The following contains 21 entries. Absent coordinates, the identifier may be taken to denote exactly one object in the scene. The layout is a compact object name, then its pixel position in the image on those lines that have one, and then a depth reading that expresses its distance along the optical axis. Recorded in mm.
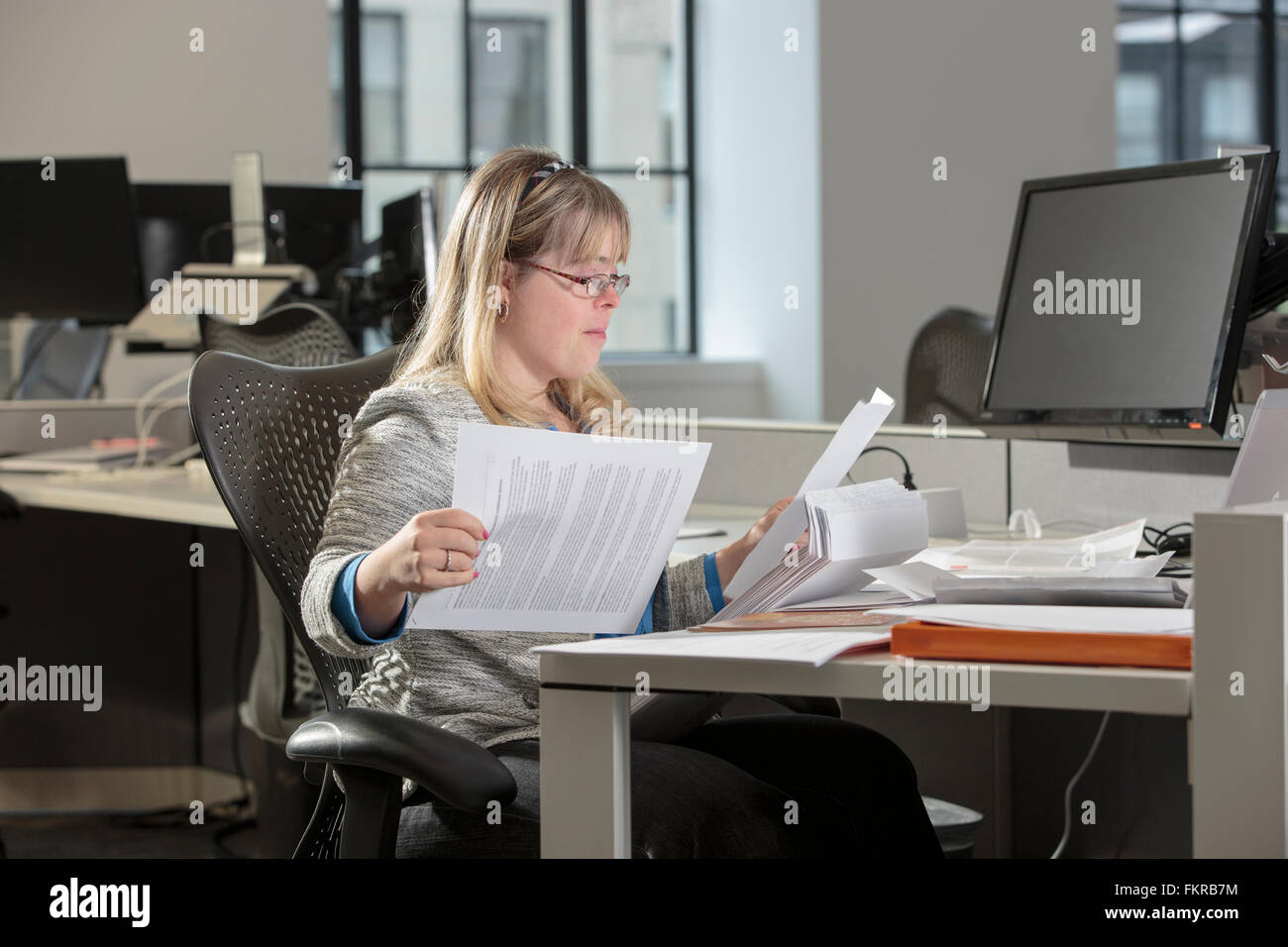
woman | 2671
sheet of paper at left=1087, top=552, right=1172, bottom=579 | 2716
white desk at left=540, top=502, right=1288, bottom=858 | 2325
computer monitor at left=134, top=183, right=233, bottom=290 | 5052
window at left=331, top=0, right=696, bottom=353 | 9037
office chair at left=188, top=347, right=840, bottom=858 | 2556
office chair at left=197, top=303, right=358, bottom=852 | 3772
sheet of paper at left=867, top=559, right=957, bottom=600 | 2665
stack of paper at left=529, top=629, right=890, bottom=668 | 2431
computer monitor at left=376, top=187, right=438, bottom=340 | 4632
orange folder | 2400
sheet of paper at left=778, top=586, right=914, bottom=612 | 2665
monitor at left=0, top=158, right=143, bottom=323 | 4707
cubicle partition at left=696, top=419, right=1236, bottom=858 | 3584
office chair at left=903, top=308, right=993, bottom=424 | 4746
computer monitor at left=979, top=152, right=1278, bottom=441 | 3156
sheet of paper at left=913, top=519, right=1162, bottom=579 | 2853
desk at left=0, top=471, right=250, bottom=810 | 4660
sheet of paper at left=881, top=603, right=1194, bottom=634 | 2444
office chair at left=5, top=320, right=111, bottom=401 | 6805
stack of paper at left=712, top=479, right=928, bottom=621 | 2641
